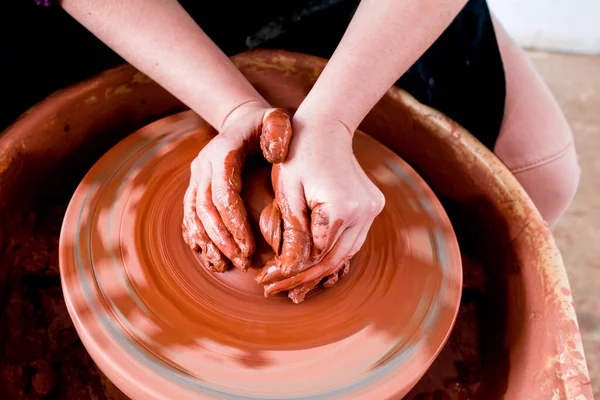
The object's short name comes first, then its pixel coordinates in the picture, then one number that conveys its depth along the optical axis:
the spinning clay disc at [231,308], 0.89
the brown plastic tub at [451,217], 1.08
